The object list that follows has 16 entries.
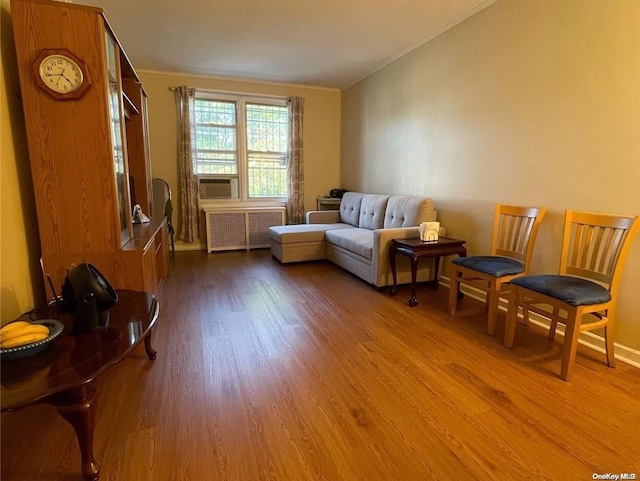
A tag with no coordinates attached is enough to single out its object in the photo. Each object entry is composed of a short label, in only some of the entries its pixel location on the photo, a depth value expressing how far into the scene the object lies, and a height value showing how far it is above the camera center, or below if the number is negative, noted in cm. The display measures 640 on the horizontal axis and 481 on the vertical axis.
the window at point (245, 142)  513 +65
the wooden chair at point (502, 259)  238 -54
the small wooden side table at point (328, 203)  553 -30
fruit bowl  111 -55
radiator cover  508 -64
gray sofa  331 -58
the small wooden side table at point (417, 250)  295 -56
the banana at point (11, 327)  117 -51
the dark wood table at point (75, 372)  101 -60
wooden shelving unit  179 +24
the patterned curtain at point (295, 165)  538 +30
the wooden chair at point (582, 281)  185 -55
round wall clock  178 +57
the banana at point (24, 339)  112 -53
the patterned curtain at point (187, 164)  482 +27
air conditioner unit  520 -6
